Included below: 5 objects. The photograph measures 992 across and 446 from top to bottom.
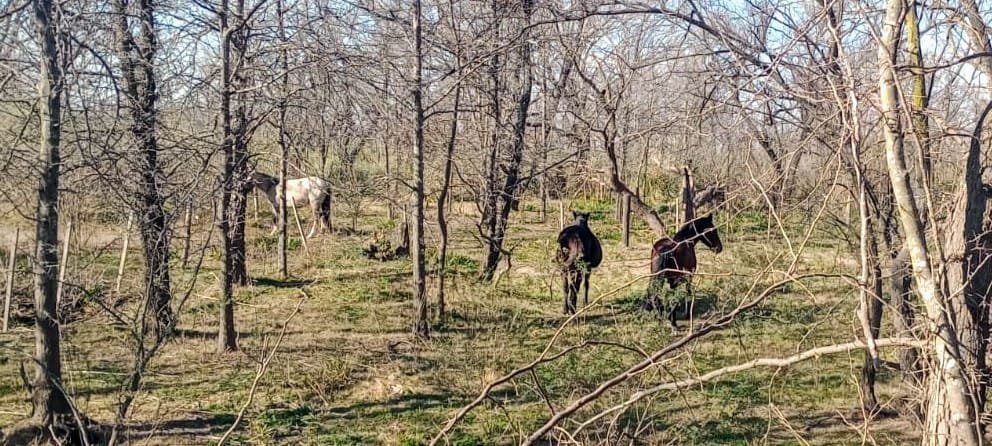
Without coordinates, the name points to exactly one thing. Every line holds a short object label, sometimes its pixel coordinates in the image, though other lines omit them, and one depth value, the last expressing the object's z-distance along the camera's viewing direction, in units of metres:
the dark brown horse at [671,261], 9.83
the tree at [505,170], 11.98
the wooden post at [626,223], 15.72
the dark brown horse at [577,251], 11.17
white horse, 16.70
